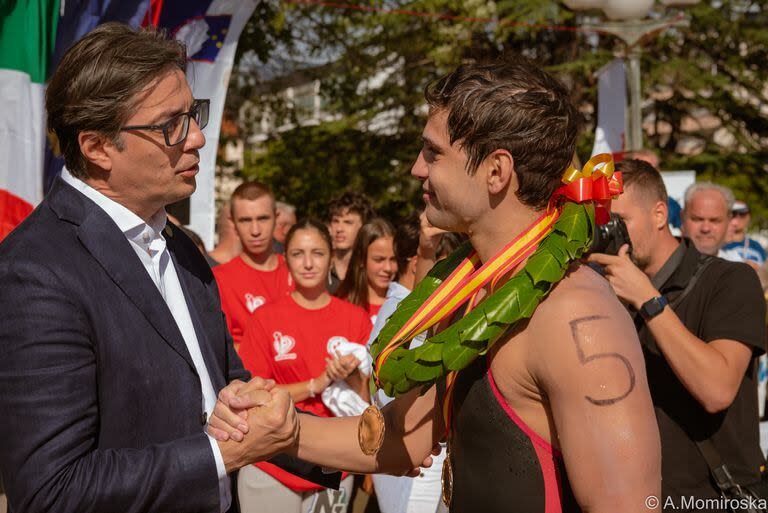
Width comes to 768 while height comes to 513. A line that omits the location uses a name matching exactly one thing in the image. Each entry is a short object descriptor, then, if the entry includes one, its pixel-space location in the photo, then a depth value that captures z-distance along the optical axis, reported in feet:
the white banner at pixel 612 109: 29.73
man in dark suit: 7.31
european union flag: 20.94
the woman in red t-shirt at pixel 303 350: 15.92
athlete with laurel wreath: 7.22
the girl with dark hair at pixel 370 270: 20.86
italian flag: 15.40
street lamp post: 29.84
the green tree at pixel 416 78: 48.39
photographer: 11.71
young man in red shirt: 20.43
